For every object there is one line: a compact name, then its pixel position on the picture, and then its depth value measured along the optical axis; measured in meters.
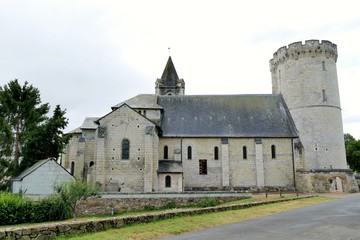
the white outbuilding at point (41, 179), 27.55
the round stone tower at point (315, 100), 36.94
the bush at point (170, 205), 26.33
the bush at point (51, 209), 21.67
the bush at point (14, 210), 19.89
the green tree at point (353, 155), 55.14
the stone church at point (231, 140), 32.25
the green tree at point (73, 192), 22.75
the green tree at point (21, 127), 33.53
